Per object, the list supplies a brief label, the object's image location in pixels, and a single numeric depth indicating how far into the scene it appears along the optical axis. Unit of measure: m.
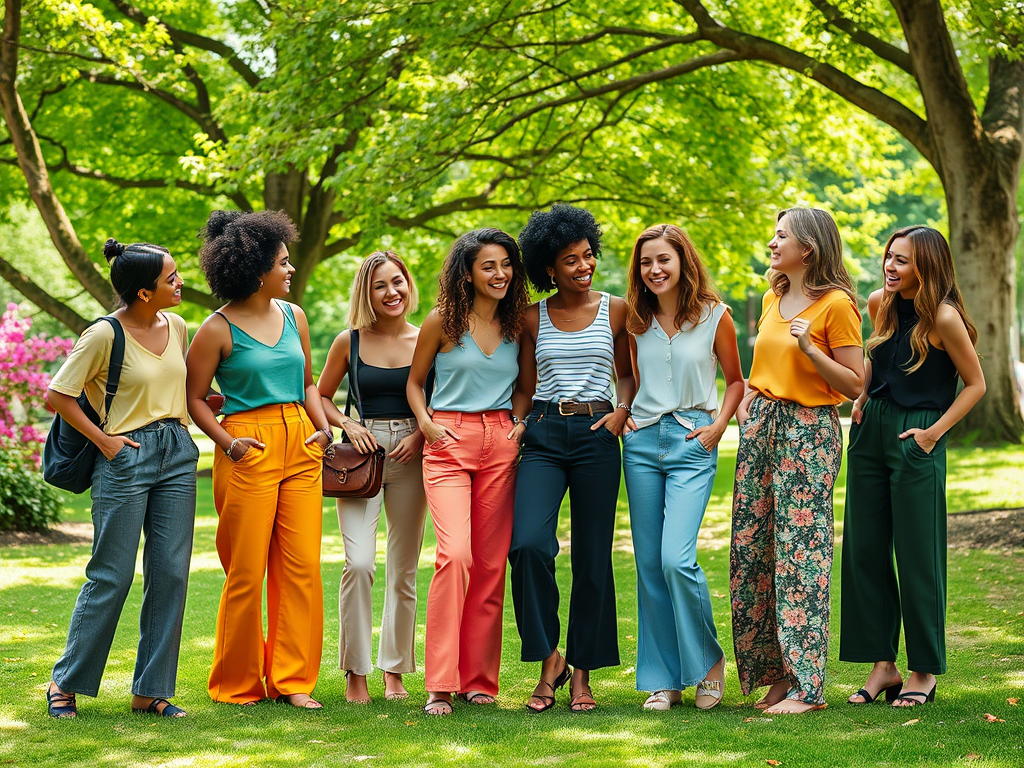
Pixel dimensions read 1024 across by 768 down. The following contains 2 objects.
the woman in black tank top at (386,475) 5.56
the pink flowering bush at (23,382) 14.80
